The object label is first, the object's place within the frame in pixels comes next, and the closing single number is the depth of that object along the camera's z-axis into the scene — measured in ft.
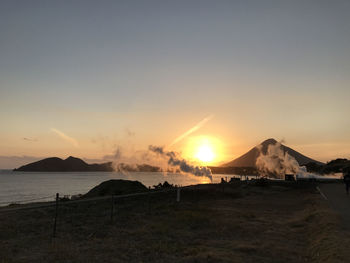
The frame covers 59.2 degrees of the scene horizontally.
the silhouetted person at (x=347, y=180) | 110.11
